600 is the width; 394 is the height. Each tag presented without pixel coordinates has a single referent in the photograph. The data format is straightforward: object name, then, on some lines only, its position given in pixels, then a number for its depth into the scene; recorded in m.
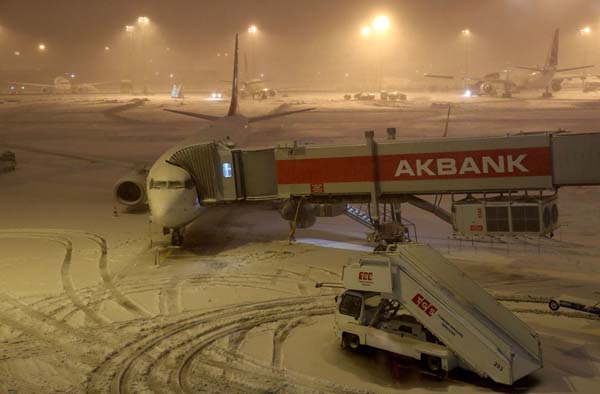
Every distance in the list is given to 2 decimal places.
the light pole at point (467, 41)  184.96
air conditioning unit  23.88
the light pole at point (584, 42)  174.31
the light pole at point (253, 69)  194.98
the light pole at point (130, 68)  186.52
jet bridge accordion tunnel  24.06
